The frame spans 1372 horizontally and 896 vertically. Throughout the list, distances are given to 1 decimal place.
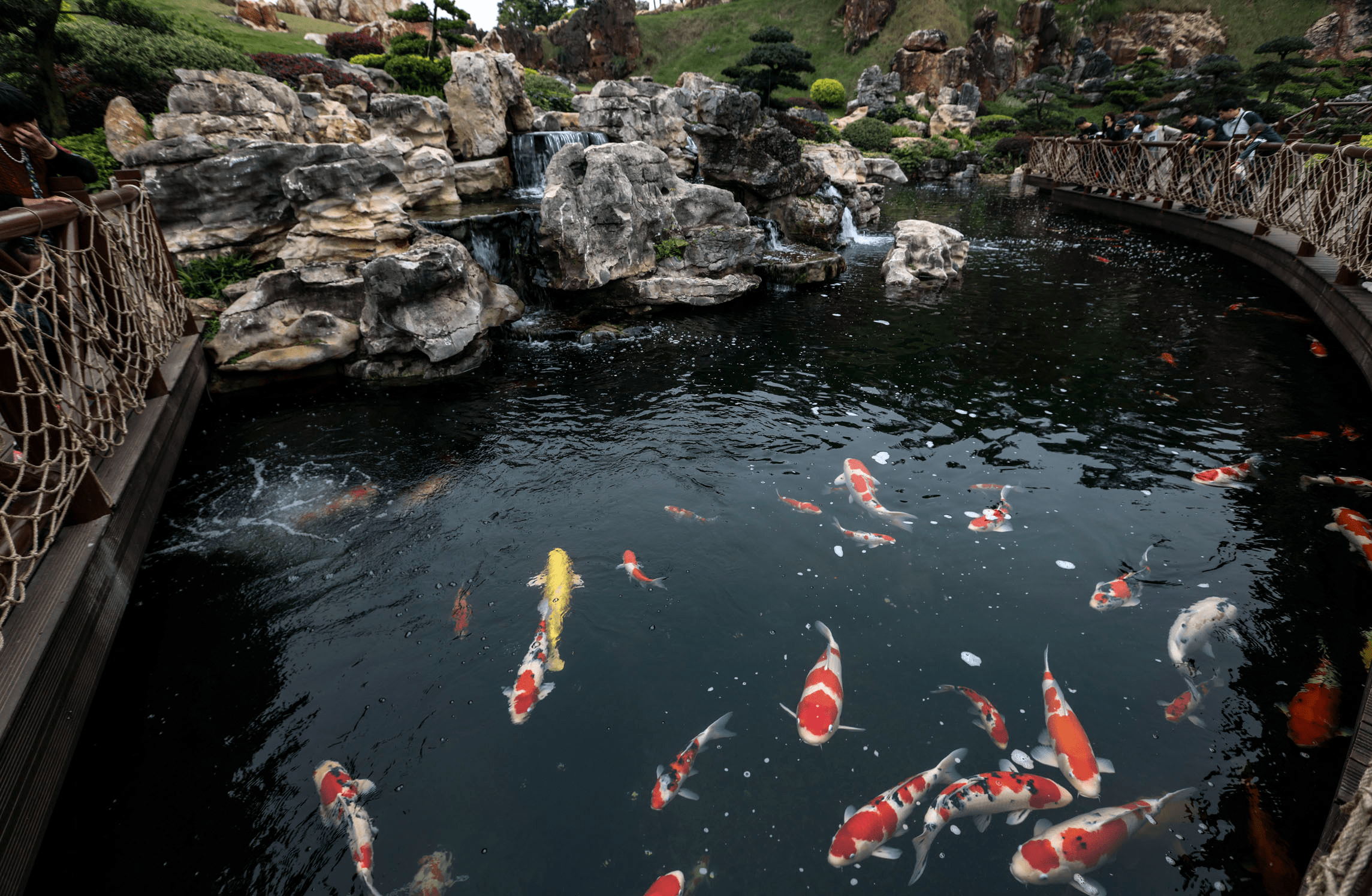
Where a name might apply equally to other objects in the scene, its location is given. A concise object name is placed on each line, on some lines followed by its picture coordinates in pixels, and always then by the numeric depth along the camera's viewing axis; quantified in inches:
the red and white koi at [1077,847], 125.4
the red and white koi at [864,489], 240.4
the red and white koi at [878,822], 133.0
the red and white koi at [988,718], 155.8
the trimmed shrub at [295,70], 753.0
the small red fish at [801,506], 247.9
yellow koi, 196.7
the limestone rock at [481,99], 651.5
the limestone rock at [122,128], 484.4
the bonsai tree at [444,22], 934.4
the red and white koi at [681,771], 145.9
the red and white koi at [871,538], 227.5
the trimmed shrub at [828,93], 1784.0
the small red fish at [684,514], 245.2
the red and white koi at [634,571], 213.6
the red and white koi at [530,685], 168.4
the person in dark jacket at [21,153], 208.8
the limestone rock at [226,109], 467.2
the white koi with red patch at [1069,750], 143.3
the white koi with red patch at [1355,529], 206.1
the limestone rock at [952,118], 1726.1
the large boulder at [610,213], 450.9
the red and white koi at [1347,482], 239.0
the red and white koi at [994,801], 136.1
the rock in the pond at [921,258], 550.9
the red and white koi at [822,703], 159.3
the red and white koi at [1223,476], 250.7
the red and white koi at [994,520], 232.1
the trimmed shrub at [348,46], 1073.5
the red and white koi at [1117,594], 195.6
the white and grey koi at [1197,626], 177.6
